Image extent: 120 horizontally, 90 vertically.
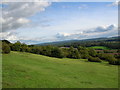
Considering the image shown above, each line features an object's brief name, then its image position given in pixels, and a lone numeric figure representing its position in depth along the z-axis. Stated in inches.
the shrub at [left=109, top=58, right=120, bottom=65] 1705.2
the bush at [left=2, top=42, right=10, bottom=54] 1306.0
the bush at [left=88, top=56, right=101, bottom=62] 1900.8
